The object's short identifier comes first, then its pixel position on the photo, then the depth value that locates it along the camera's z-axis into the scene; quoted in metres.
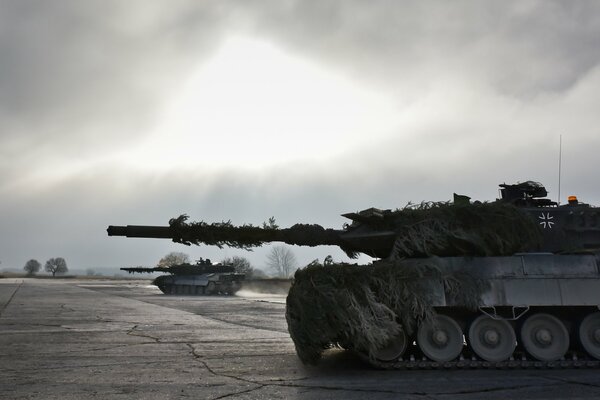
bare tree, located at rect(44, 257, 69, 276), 160.88
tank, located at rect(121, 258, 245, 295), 38.81
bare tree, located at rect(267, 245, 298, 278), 140.62
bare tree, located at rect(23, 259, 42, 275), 164.62
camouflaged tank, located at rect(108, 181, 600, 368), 7.90
